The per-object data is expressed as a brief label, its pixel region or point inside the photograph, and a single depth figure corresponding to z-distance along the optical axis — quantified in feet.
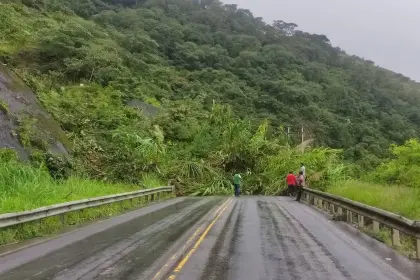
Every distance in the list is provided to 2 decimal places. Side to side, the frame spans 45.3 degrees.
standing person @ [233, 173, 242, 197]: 119.65
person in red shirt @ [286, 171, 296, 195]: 108.88
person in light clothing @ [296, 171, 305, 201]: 100.94
